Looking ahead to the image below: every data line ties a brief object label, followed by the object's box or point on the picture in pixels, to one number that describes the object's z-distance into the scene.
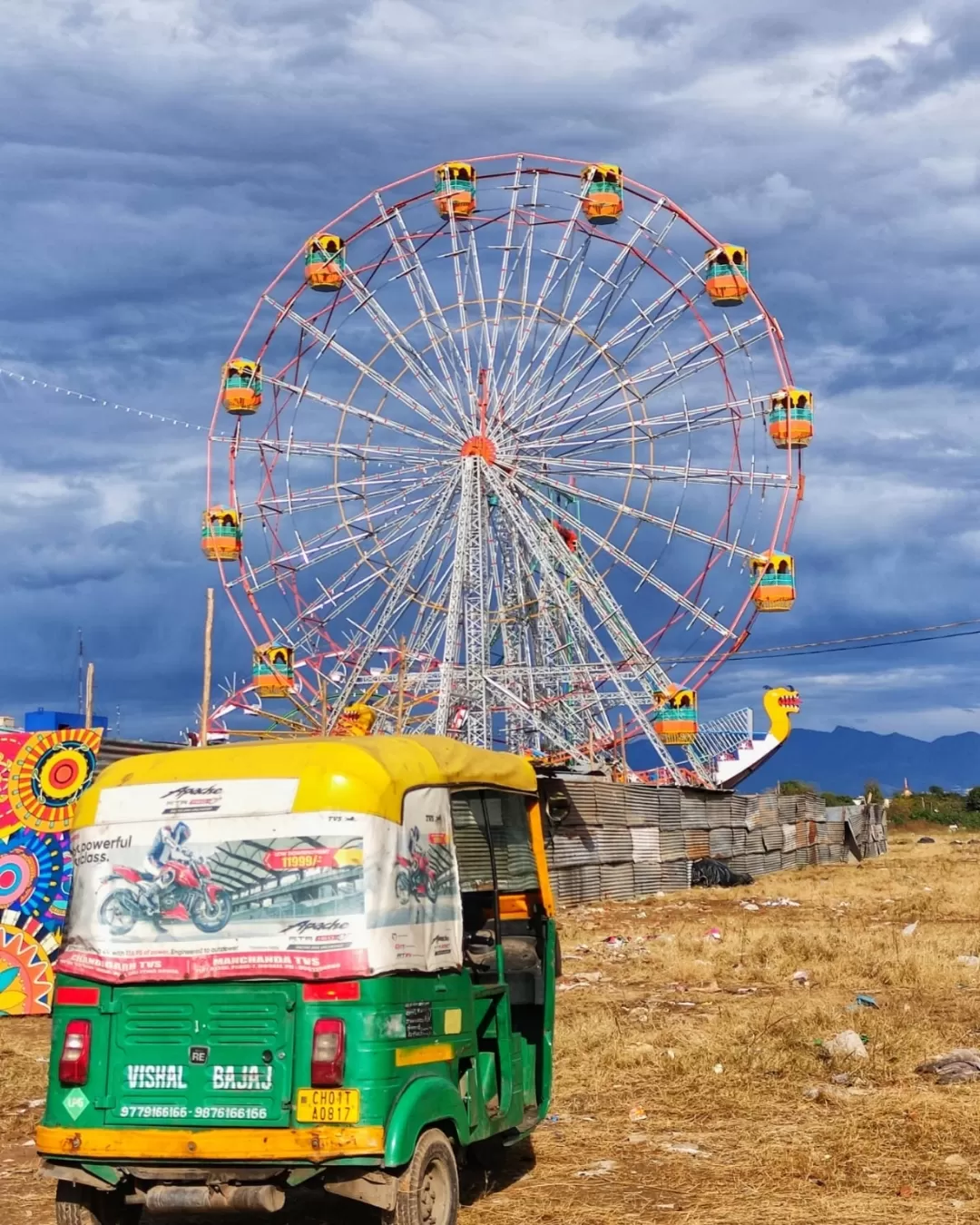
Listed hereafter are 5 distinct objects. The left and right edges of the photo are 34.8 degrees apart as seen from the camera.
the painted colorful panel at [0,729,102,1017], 15.31
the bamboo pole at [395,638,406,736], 24.69
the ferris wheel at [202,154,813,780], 35.25
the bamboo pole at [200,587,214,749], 19.42
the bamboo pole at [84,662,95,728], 19.40
